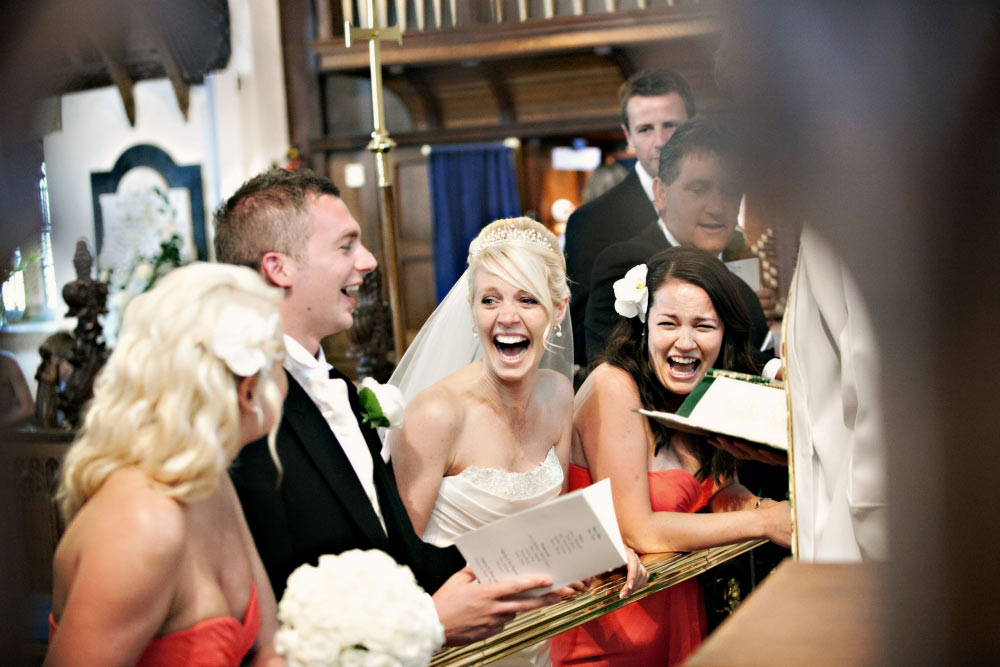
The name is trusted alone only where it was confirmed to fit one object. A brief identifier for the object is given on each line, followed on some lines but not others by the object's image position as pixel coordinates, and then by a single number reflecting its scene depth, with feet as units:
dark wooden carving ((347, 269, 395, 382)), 16.17
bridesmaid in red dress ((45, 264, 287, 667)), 4.32
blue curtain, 28.30
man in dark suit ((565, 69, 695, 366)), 12.21
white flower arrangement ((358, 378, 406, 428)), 7.03
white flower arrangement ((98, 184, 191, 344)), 24.70
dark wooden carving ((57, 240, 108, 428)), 12.94
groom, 6.33
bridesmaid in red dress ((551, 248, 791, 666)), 8.54
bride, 8.13
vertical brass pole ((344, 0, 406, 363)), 10.89
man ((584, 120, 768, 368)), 10.69
